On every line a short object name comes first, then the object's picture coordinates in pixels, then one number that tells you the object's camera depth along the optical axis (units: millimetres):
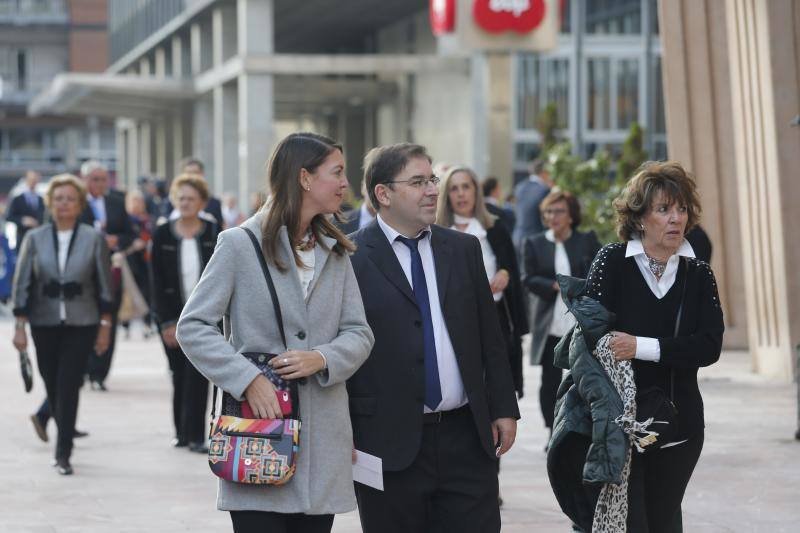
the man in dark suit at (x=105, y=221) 15664
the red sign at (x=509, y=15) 28141
